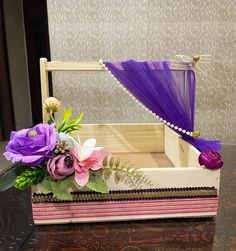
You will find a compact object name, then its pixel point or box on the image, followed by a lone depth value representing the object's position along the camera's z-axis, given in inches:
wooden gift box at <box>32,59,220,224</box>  21.2
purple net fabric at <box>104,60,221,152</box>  26.6
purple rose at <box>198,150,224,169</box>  21.4
